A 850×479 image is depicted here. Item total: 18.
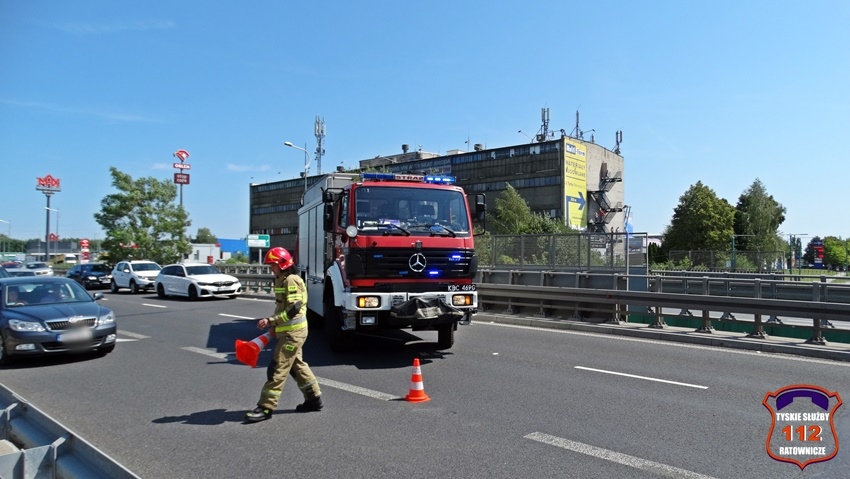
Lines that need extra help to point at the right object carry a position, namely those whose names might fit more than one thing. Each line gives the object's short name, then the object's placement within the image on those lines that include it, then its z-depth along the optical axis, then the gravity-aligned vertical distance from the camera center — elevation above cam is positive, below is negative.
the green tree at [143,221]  45.25 +2.41
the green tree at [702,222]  63.78 +4.18
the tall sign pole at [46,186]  75.69 +8.18
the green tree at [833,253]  72.43 +1.20
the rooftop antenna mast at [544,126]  84.06 +18.57
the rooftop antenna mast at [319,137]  78.75 +15.60
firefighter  6.51 -0.82
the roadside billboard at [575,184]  72.50 +9.15
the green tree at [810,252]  67.29 +1.16
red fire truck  9.66 +0.00
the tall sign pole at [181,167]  45.44 +6.52
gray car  9.90 -1.15
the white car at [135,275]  30.39 -1.12
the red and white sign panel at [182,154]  46.56 +7.62
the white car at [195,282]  24.31 -1.17
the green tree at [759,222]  63.94 +4.36
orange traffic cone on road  7.28 -1.61
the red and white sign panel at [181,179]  45.43 +5.59
